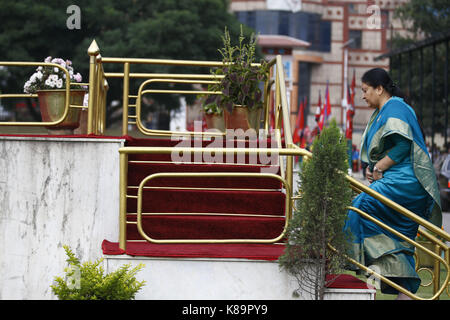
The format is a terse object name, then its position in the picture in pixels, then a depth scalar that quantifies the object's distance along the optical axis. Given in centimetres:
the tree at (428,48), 4038
